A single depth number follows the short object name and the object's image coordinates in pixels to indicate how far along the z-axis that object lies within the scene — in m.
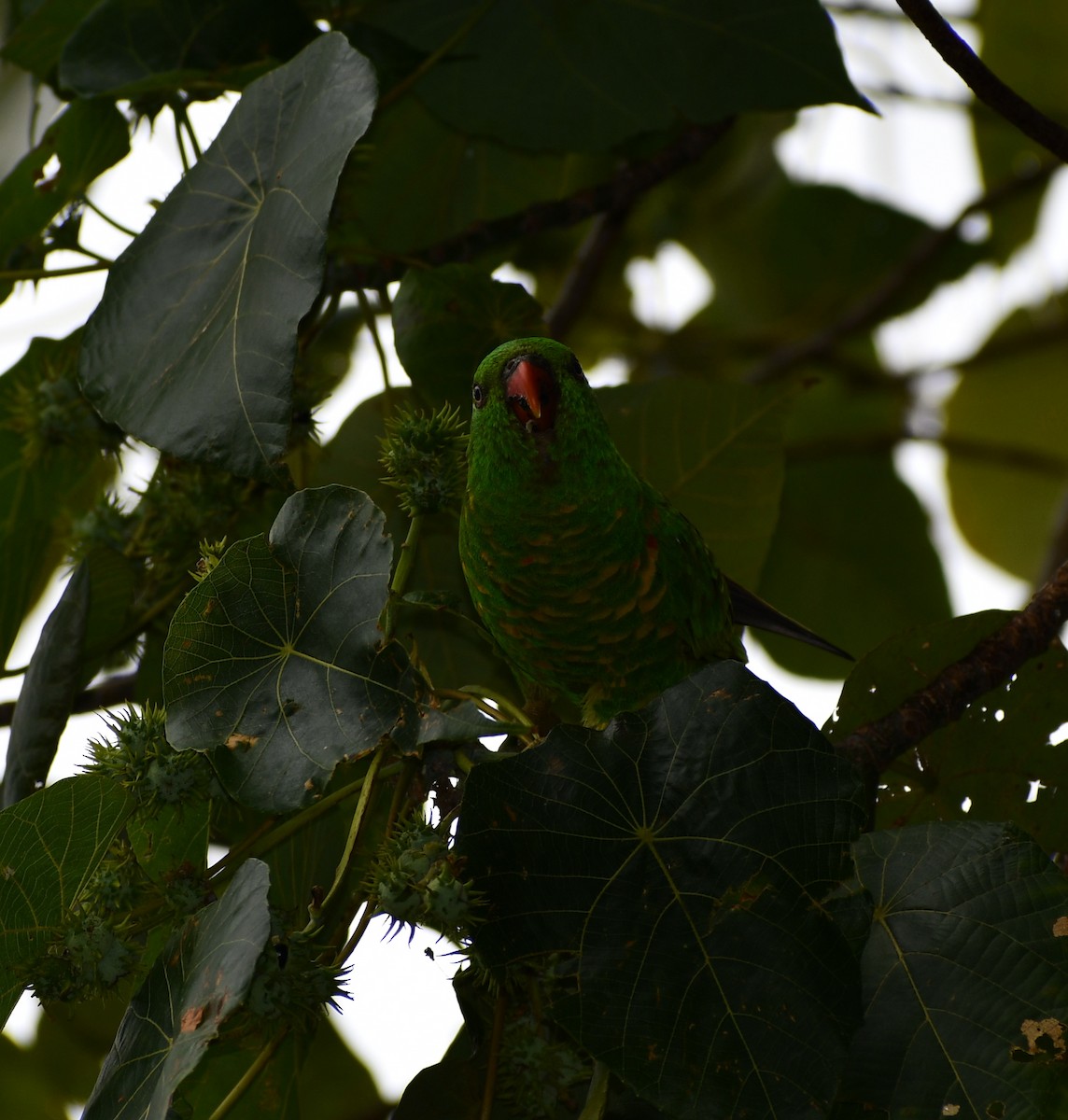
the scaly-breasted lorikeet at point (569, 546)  4.10
